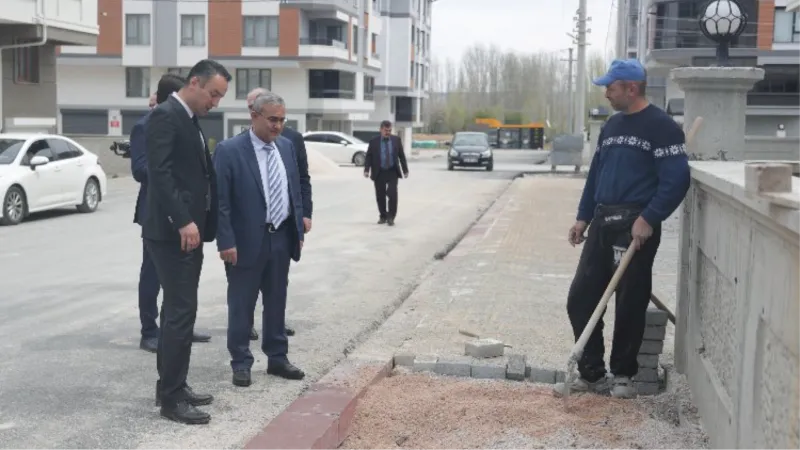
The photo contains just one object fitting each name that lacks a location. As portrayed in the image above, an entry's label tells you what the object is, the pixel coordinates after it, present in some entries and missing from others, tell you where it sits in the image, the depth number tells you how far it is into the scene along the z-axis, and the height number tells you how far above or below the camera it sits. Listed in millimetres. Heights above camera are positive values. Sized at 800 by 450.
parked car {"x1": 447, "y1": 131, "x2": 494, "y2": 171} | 41875 -1312
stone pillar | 7438 +218
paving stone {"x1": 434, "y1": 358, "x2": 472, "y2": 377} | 6770 -1675
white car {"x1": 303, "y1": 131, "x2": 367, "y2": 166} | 46500 -1260
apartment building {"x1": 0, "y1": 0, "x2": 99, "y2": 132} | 26703 +1878
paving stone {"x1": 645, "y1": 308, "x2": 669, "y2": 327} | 6383 -1231
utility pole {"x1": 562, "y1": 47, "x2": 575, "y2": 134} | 61703 +487
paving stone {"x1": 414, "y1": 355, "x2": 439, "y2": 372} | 6875 -1682
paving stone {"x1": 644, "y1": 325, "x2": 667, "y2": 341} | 6383 -1323
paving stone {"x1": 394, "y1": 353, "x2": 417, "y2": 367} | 7039 -1688
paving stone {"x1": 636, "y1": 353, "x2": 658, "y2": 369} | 6441 -1524
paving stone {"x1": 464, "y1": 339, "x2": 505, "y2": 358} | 7047 -1606
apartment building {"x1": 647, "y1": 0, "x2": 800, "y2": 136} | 48938 +3879
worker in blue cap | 5918 -504
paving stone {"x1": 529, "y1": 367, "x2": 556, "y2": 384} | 6715 -1705
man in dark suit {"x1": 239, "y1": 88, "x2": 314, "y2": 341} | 6694 -383
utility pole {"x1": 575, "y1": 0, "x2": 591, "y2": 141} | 41500 +2188
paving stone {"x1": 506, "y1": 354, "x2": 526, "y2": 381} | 6684 -1660
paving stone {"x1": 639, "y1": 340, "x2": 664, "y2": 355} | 6398 -1423
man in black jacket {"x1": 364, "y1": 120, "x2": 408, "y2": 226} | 17453 -771
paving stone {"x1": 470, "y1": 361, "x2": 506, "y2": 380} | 6715 -1674
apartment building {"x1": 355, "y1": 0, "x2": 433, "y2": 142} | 80688 +4206
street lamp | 8305 +905
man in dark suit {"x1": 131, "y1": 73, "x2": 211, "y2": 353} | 7258 -1197
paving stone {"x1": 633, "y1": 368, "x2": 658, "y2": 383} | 6469 -1623
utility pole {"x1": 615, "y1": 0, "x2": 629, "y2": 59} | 50844 +5310
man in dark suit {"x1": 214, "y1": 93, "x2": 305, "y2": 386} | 6406 -708
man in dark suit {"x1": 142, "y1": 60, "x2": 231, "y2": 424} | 5449 -530
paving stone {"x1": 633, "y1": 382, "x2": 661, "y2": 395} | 6469 -1705
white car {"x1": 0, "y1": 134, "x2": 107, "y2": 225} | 17266 -1135
